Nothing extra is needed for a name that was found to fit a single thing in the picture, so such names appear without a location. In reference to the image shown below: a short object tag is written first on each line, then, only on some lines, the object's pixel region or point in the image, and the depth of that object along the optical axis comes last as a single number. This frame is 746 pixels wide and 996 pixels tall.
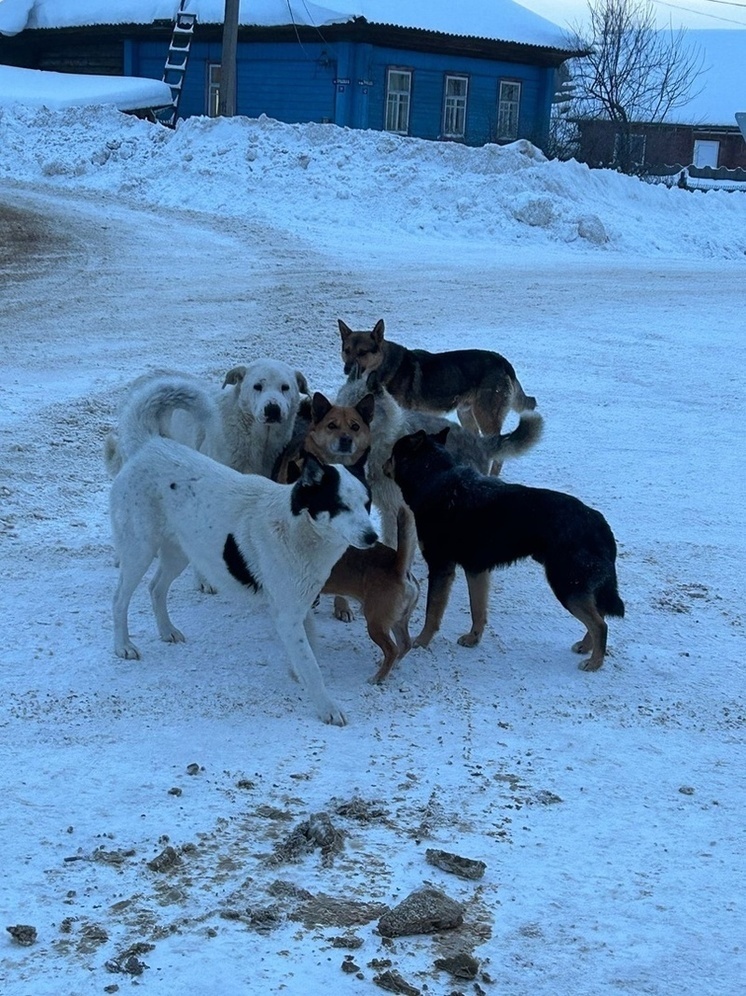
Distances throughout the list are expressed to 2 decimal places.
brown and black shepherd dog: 8.80
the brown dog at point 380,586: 5.30
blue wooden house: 33.59
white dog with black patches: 4.95
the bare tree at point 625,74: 42.16
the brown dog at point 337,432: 6.13
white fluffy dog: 6.48
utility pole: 26.67
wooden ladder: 33.25
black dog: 5.52
